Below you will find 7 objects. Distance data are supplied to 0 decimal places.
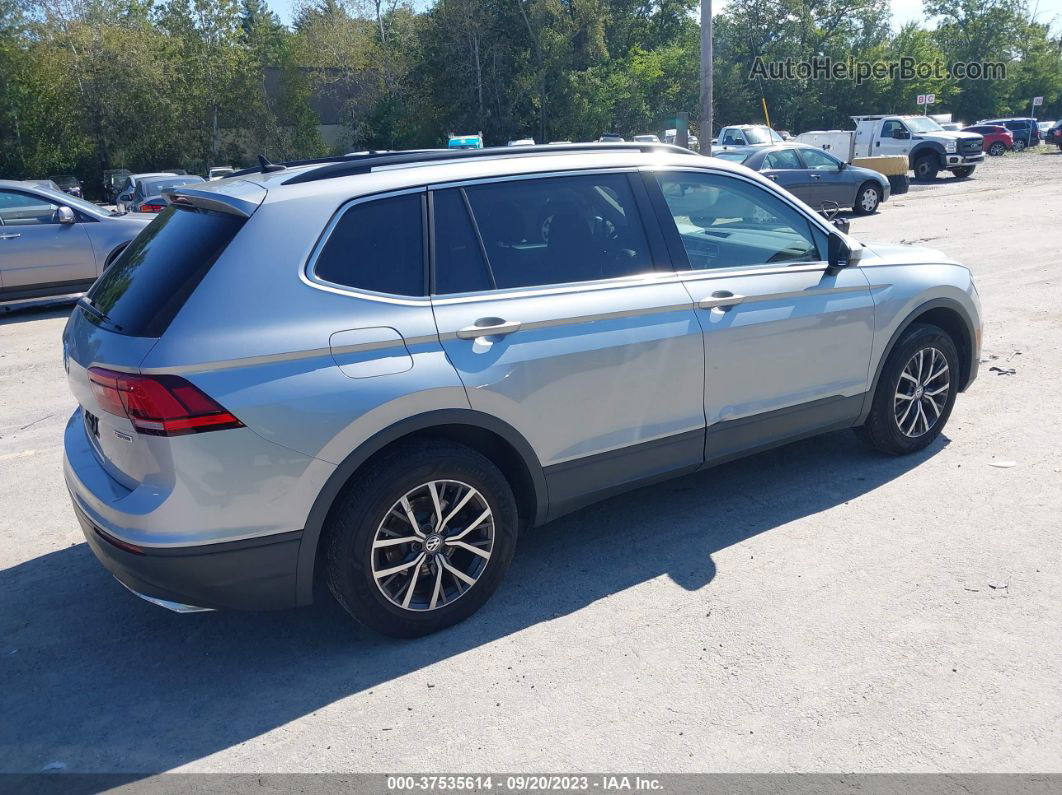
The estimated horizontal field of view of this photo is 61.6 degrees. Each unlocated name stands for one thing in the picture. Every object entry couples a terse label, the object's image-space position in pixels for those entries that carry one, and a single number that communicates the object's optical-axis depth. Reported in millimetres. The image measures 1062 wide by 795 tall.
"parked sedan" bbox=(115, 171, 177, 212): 22192
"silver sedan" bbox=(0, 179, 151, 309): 10734
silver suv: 3170
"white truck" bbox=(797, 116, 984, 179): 28906
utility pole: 17484
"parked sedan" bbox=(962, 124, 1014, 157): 44062
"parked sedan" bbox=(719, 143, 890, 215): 18438
